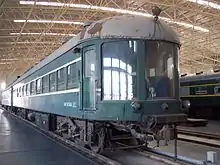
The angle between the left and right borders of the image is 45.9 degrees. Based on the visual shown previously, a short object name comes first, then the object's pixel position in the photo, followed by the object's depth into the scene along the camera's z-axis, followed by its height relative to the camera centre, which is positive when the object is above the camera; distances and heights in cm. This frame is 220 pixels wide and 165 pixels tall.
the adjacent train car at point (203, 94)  1368 +35
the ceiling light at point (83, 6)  1783 +675
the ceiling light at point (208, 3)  1762 +662
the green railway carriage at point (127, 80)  552 +46
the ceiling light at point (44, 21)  2131 +663
